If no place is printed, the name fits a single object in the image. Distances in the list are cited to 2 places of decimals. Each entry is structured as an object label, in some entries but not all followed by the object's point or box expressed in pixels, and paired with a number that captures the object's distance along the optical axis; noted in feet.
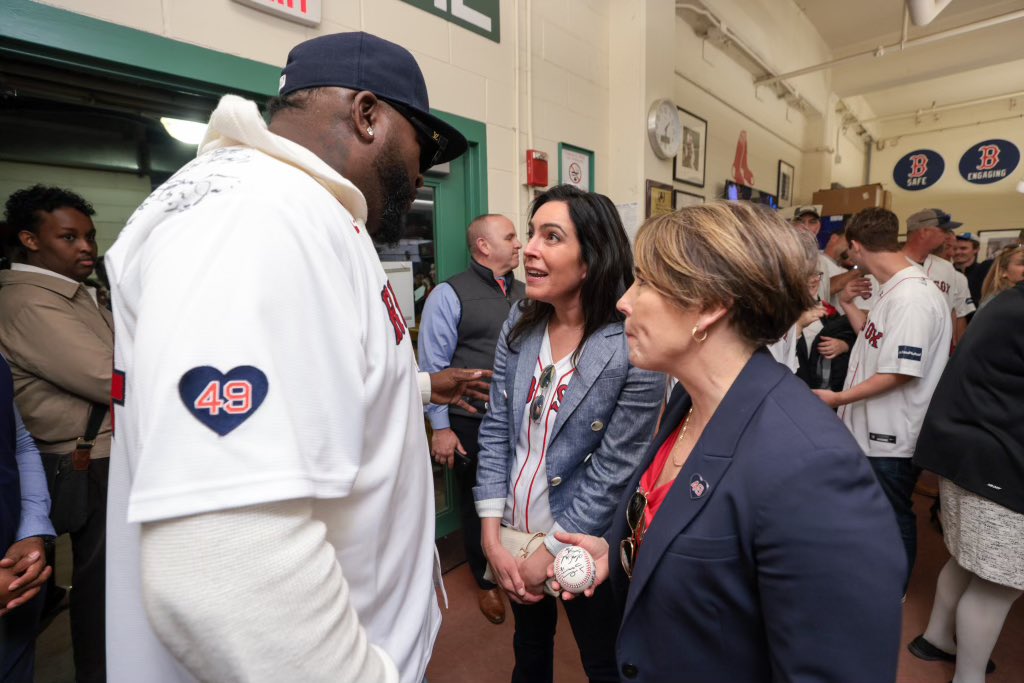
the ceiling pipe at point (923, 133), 24.53
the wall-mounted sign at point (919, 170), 26.63
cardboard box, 19.28
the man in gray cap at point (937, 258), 9.75
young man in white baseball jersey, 6.44
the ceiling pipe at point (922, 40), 14.43
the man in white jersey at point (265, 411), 1.48
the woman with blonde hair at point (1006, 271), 5.53
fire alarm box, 8.82
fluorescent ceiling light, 6.24
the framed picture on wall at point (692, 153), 12.89
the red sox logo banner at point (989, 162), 24.22
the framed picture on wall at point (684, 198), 12.77
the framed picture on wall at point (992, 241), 22.94
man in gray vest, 7.41
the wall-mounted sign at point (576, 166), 9.77
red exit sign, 5.40
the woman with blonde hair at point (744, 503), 2.17
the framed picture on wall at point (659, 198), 10.97
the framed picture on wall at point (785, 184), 21.04
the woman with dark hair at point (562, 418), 4.09
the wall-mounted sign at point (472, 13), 7.27
